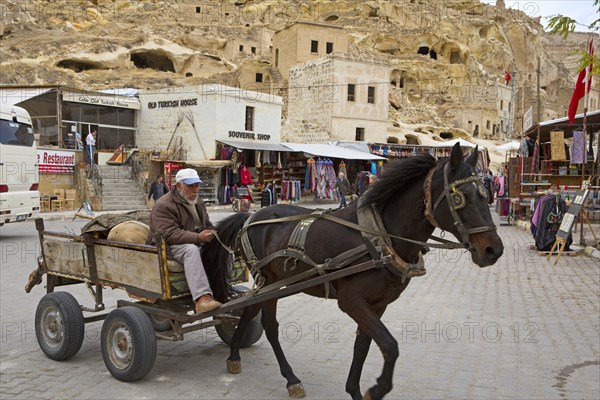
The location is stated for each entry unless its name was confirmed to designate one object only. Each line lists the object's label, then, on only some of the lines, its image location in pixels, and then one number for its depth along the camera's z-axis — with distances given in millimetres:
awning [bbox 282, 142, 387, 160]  28533
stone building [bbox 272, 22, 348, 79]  48312
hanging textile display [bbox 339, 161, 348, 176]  29698
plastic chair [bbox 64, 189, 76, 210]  22266
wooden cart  4406
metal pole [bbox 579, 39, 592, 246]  11498
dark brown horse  3359
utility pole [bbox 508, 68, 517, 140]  50484
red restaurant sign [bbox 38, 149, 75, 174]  21495
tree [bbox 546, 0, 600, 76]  5801
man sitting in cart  4457
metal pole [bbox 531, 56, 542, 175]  19153
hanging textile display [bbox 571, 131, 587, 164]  17156
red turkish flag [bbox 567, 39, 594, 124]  12377
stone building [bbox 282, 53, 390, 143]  39188
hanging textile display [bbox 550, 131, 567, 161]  18188
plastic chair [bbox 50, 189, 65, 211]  21606
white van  13555
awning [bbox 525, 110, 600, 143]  16688
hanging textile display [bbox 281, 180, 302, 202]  27547
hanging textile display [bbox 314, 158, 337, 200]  28438
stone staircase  22906
